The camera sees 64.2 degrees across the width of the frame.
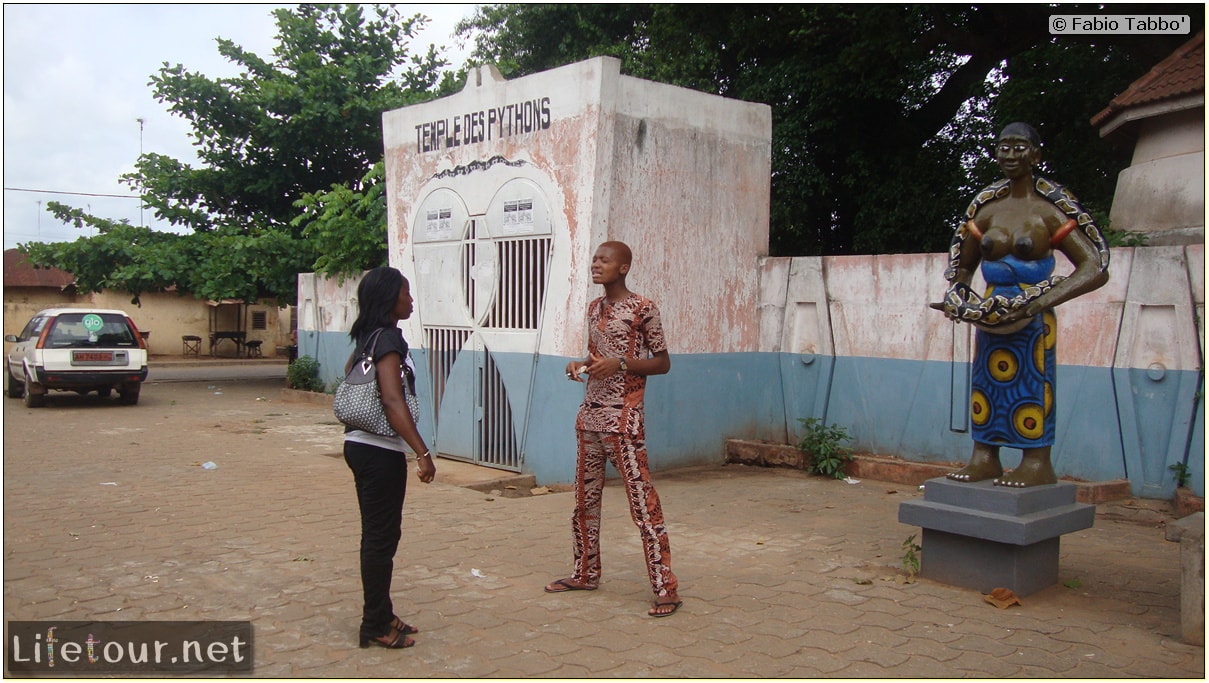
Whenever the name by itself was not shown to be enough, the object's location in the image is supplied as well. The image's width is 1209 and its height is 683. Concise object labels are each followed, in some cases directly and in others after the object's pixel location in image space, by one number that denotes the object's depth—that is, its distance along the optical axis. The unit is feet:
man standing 15.49
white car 47.34
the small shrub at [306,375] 52.80
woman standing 13.46
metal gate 28.12
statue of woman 16.19
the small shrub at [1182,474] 23.57
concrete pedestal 16.11
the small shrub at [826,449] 28.63
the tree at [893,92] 41.96
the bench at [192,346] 96.53
